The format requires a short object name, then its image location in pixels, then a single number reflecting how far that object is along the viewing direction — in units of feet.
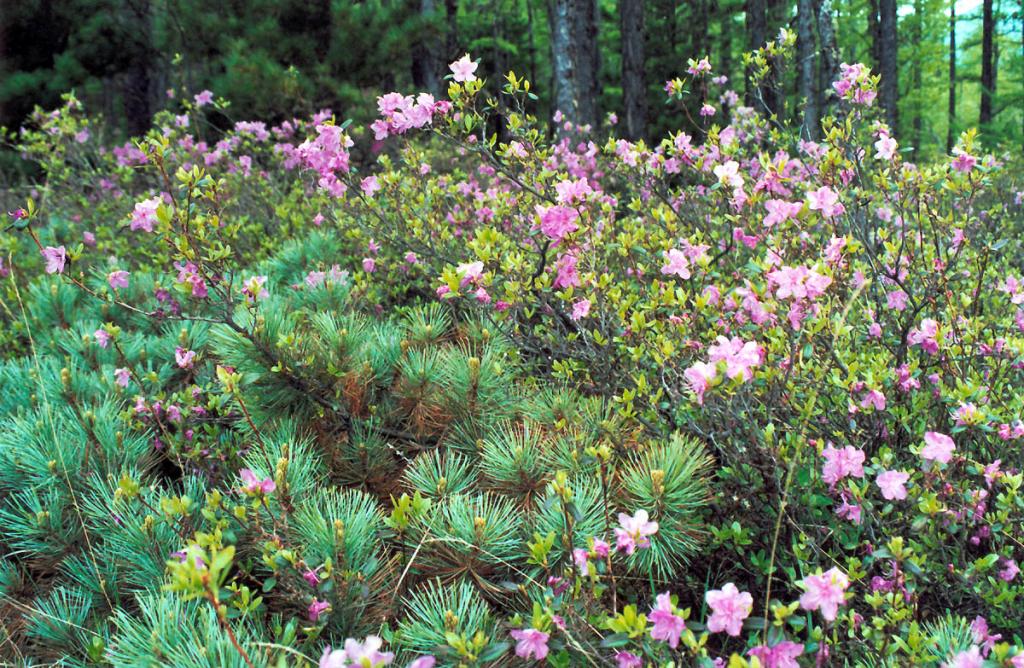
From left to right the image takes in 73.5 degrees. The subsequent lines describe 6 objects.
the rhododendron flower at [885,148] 7.69
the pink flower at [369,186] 9.20
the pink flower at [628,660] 4.56
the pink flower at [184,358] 7.12
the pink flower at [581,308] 7.36
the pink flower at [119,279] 8.01
